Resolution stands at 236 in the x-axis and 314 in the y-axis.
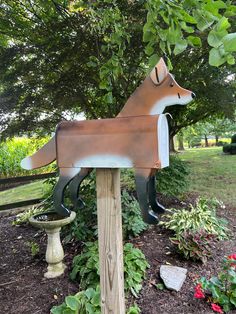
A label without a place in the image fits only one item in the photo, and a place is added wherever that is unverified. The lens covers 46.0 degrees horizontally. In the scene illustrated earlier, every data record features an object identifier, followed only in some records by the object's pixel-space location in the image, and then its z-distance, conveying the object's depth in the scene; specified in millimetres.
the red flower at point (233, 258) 2252
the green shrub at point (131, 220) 3160
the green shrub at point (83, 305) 1766
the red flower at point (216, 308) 2074
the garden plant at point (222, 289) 2158
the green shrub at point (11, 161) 7035
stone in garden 2388
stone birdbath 2547
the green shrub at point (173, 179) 4320
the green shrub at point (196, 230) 2816
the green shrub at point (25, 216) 4145
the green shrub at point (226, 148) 12515
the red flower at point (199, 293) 2126
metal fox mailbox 941
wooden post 1131
